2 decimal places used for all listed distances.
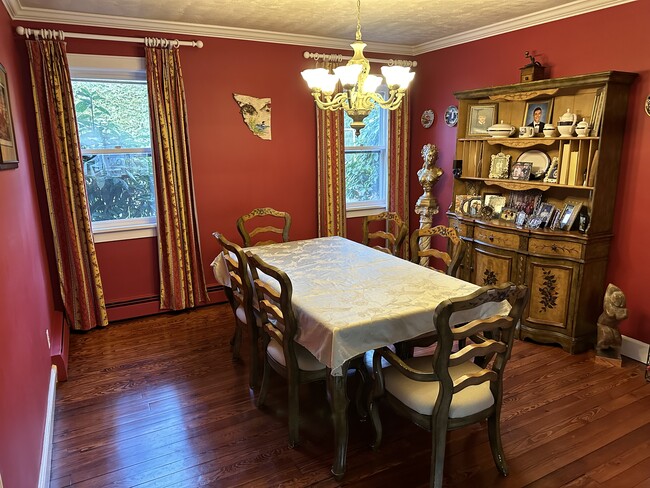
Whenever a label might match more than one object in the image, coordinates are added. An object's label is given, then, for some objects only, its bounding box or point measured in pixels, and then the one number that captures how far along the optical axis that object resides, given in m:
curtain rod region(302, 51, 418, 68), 4.35
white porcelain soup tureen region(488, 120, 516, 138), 3.71
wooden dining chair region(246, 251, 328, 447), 2.13
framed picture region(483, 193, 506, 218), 3.99
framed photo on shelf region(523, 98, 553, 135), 3.55
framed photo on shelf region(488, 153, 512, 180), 3.86
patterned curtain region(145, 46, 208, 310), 3.78
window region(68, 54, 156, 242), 3.73
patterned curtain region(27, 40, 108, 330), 3.39
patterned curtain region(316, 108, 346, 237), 4.57
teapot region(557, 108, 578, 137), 3.26
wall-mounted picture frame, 2.08
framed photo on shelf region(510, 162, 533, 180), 3.66
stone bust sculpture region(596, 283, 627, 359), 3.05
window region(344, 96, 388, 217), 4.98
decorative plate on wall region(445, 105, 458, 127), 4.50
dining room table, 1.98
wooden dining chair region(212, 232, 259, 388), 2.61
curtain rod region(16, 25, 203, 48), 3.27
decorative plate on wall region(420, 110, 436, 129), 4.81
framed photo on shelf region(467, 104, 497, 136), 3.97
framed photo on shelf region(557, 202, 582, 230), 3.26
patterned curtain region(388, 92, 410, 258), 4.92
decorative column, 4.62
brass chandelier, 2.36
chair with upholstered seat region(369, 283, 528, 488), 1.72
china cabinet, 3.12
